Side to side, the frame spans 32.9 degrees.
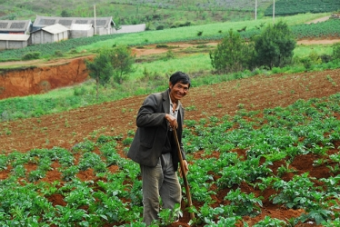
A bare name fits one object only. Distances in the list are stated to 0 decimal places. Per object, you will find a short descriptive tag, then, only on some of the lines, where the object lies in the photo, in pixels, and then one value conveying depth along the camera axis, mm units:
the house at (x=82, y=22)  74875
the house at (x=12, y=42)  65562
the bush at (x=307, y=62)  31206
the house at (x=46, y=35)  67562
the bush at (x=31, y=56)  52844
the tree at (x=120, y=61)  37250
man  6289
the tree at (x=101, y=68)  36281
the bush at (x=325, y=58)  39875
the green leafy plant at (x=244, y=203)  6668
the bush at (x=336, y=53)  36409
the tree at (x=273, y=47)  36188
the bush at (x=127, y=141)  14797
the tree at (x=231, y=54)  36344
